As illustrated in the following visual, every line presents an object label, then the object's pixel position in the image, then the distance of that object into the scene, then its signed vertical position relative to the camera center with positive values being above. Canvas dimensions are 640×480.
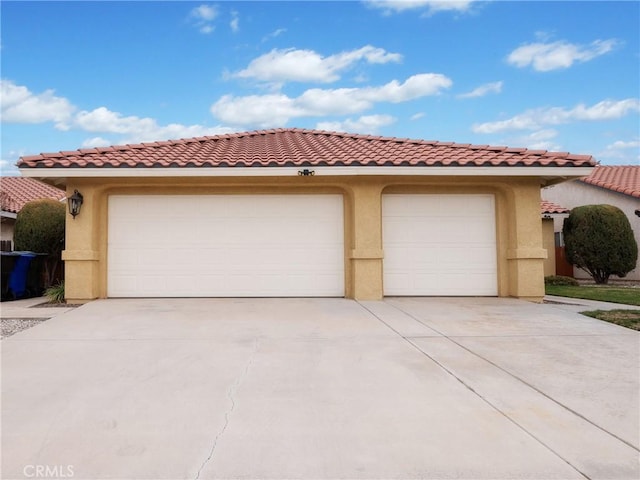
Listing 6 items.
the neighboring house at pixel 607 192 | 17.42 +2.70
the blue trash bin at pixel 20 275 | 9.73 -0.43
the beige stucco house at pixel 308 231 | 9.02 +0.52
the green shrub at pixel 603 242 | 15.60 +0.29
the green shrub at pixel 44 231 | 11.79 +0.74
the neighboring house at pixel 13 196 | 14.62 +2.54
